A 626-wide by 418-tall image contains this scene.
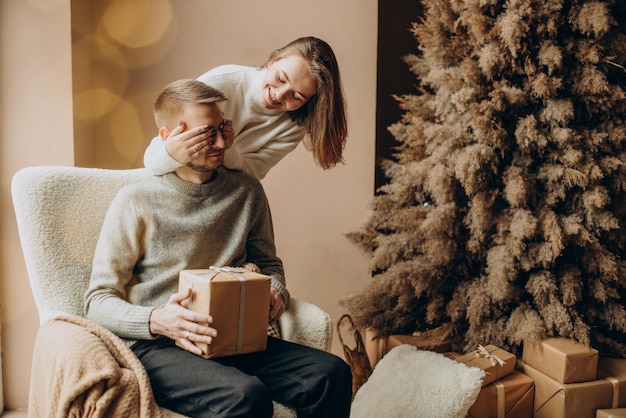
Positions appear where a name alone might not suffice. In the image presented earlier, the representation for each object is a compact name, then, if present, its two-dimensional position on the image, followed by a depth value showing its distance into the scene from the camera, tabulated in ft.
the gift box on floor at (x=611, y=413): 5.21
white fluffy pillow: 5.03
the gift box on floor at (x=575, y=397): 5.35
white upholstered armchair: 3.27
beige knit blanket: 3.18
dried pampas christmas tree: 5.57
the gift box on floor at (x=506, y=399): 5.47
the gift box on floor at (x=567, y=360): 5.34
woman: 4.55
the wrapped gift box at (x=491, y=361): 5.46
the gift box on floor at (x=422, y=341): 6.27
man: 3.57
